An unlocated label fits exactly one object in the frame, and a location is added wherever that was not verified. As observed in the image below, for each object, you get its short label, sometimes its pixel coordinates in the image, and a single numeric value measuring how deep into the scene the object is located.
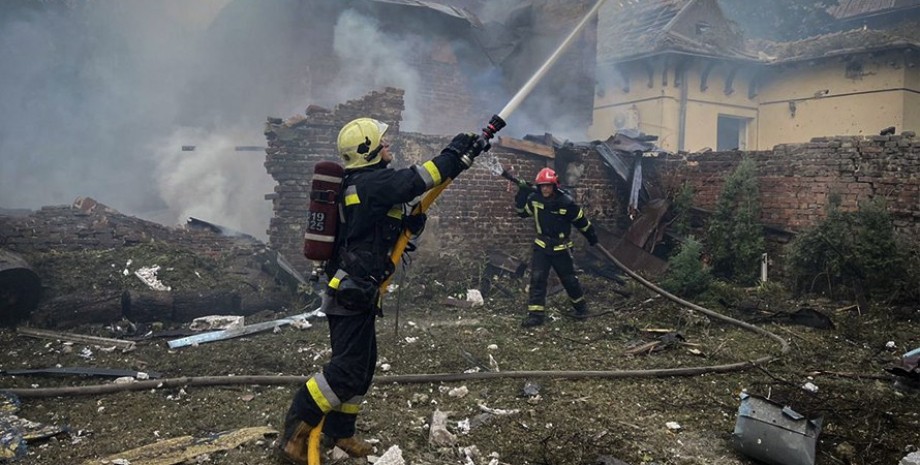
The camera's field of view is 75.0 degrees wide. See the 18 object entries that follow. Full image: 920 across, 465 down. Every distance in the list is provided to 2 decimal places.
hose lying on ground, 4.45
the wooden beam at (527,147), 9.72
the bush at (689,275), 7.79
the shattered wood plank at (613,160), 10.27
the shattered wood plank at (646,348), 5.75
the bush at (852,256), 6.85
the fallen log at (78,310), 6.51
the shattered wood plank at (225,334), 6.10
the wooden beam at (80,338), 5.97
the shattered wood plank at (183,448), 3.47
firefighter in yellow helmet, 3.38
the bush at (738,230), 8.48
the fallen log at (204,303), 7.00
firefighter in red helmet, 7.09
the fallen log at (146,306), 6.74
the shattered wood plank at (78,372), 5.05
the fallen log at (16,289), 6.41
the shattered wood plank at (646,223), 9.64
